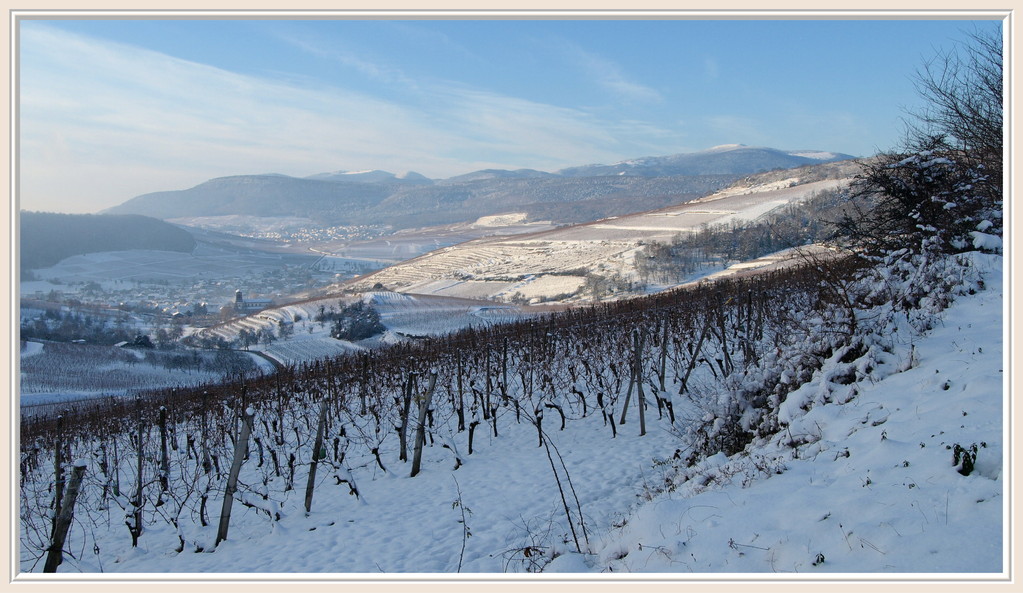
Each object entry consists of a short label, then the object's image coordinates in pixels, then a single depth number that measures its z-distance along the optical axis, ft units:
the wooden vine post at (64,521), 19.29
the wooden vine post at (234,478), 23.93
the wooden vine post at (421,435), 31.60
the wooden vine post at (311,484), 27.55
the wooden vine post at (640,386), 34.18
